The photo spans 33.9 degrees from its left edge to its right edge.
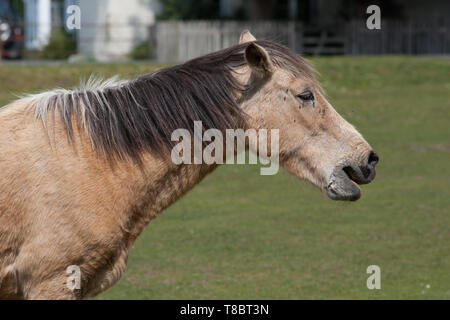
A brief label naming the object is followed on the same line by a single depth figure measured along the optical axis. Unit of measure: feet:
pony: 14.94
